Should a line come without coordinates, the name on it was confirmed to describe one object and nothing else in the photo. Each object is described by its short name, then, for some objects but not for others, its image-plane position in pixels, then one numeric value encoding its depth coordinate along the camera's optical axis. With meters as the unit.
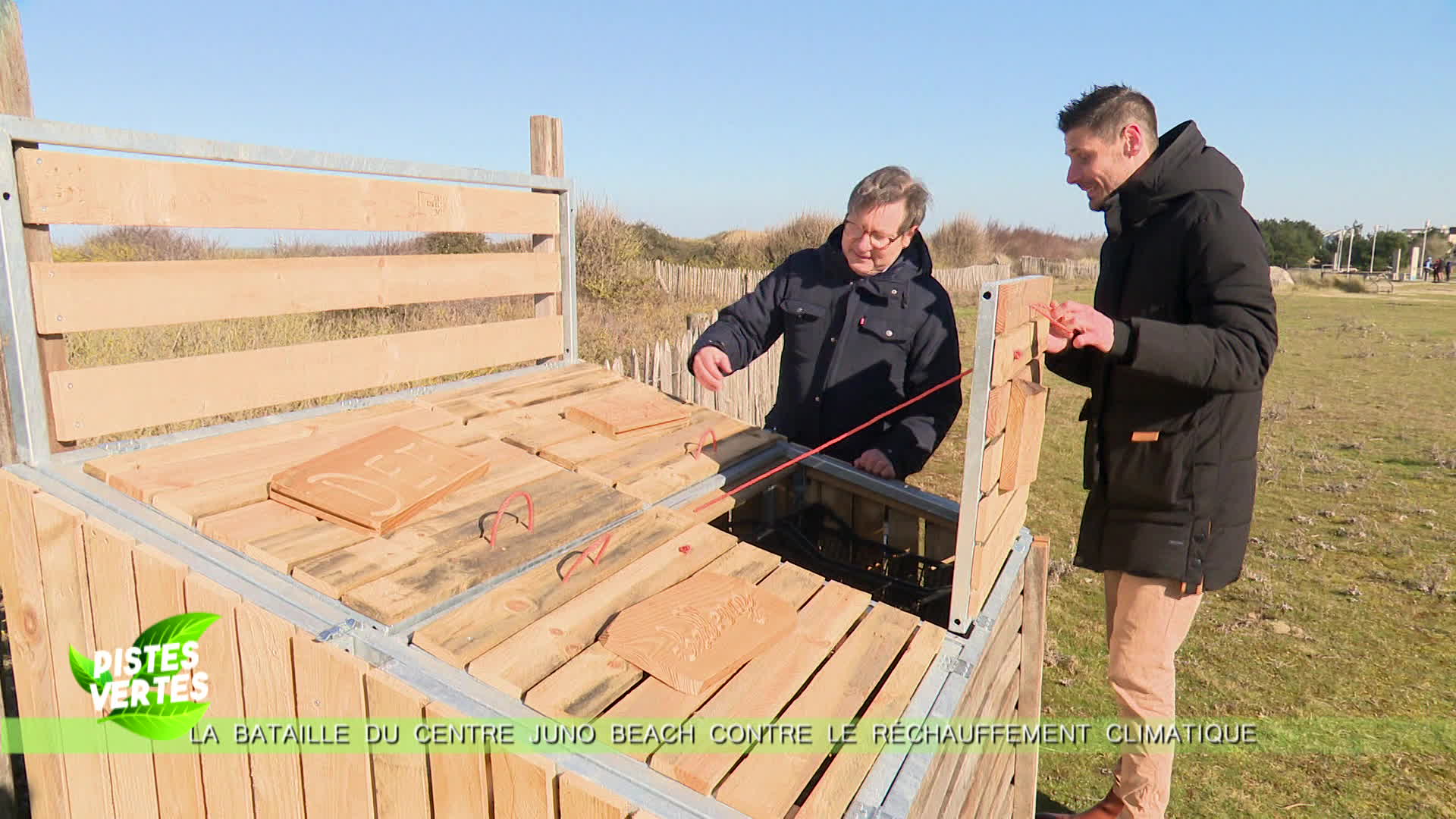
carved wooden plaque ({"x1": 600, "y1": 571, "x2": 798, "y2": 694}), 1.74
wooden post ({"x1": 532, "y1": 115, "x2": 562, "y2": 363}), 3.94
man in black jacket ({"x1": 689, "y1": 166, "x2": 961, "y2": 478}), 3.34
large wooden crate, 1.61
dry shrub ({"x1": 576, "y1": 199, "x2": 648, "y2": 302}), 15.41
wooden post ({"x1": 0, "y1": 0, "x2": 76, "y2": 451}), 2.22
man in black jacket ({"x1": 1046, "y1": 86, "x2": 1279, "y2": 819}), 2.40
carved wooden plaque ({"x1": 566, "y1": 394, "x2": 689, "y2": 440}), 3.18
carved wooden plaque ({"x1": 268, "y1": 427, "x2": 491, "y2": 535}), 2.13
